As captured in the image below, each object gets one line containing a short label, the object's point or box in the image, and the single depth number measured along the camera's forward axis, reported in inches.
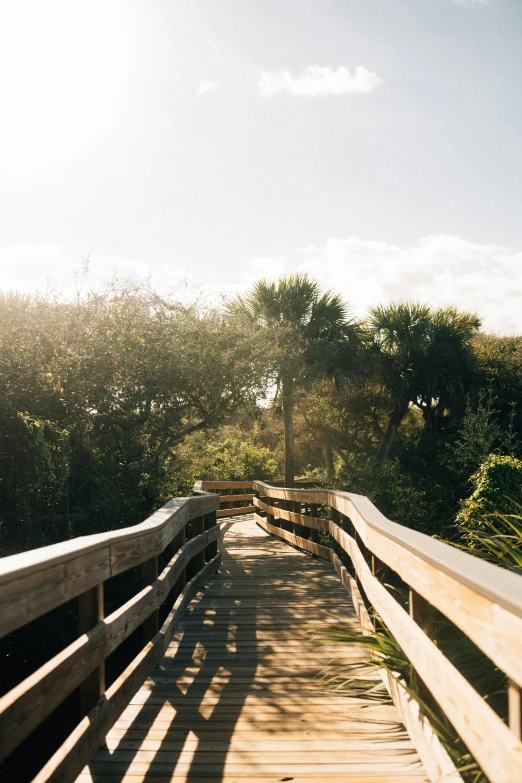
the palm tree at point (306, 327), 770.2
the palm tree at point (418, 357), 885.8
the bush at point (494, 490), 369.4
